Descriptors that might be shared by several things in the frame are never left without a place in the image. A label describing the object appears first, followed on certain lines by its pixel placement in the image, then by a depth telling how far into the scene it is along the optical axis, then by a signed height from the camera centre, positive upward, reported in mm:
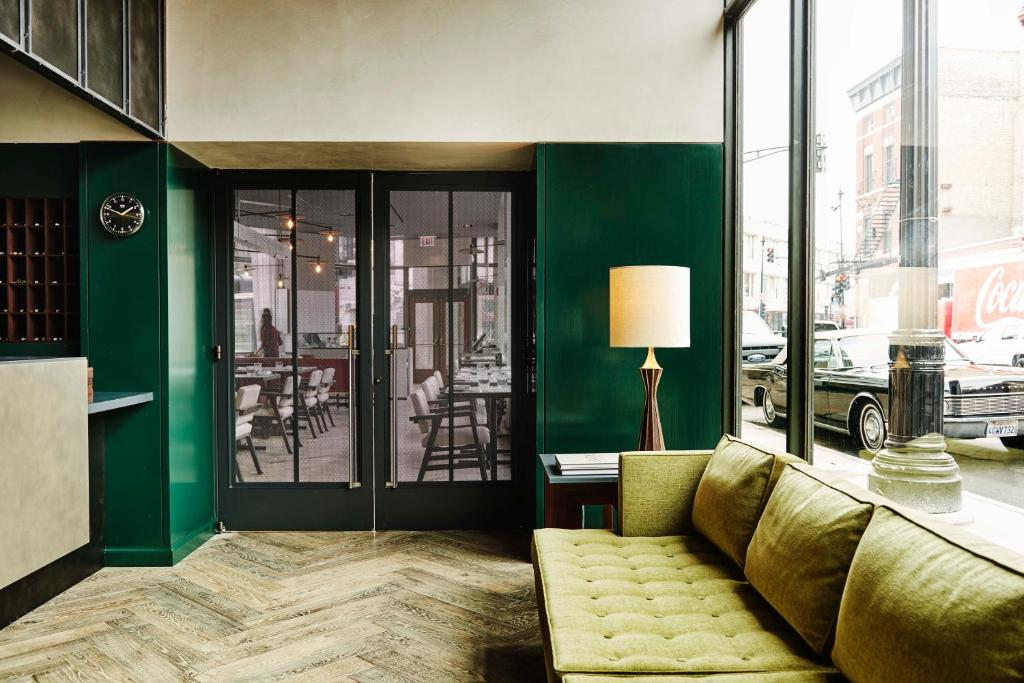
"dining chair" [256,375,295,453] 4016 -490
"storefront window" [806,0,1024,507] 1559 +272
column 1792 +26
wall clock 3471 +644
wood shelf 3598 +349
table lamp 2764 +102
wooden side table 2723 -739
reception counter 2535 -659
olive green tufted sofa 1139 -676
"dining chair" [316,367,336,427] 3998 -405
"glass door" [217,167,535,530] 3996 -31
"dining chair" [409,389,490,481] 4047 -733
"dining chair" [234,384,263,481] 4008 -548
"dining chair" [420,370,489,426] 4051 -450
